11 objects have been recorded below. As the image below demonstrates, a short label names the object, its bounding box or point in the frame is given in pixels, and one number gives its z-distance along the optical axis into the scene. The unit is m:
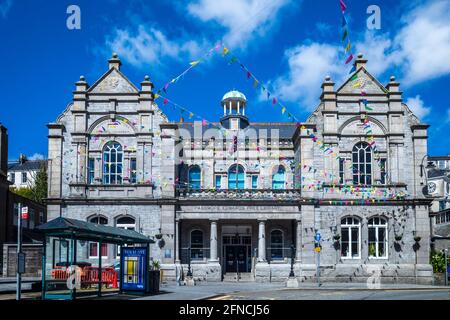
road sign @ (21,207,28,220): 22.91
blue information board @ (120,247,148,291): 25.06
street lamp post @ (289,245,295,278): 36.22
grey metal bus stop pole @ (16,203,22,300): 20.02
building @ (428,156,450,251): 45.69
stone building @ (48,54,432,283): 38.66
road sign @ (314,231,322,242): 38.27
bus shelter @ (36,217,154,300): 20.34
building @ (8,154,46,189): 95.50
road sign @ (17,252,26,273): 20.44
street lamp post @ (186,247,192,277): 38.44
